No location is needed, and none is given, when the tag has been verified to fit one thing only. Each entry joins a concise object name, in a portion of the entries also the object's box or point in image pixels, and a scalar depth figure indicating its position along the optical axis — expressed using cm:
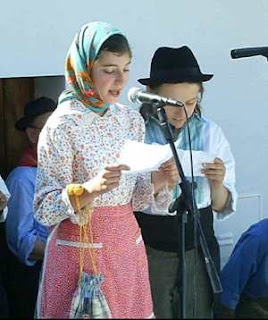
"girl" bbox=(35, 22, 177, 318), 551
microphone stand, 533
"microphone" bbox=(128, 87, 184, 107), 535
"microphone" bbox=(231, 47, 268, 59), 646
